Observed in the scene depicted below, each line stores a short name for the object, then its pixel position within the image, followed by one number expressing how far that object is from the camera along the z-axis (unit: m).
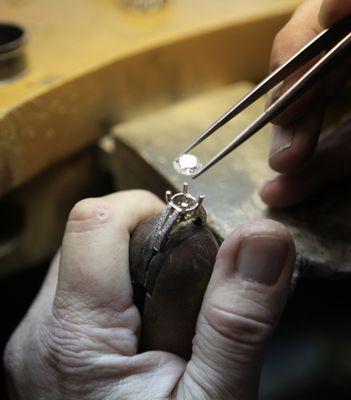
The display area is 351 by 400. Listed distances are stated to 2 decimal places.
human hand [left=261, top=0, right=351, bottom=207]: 0.27
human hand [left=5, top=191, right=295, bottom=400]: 0.24
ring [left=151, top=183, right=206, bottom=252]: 0.24
